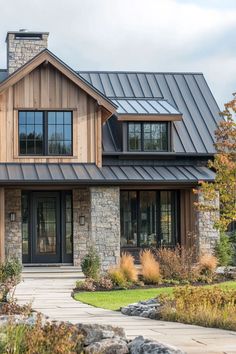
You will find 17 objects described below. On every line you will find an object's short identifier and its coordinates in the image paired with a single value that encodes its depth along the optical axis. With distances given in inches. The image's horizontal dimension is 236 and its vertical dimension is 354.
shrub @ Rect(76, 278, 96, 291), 750.5
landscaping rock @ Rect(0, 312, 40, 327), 366.5
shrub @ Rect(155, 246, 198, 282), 821.9
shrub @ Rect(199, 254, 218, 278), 847.1
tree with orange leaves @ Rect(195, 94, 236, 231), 797.9
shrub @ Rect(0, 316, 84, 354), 314.8
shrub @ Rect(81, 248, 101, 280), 836.6
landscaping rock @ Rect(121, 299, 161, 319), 528.5
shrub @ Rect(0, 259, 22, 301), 779.6
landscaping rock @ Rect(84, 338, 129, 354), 330.3
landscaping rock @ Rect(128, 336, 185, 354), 311.6
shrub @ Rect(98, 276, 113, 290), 764.0
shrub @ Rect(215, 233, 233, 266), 976.9
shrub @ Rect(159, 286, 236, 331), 466.3
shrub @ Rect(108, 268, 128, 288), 772.6
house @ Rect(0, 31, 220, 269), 973.2
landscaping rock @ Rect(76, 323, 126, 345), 347.6
